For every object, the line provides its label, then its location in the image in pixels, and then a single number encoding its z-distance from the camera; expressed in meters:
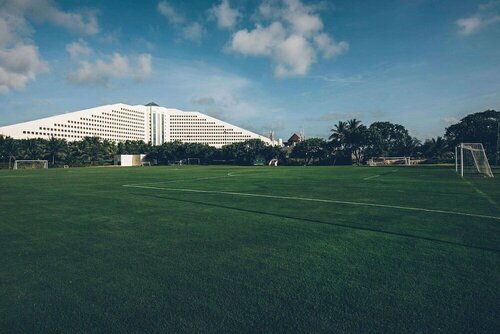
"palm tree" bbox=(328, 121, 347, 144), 68.25
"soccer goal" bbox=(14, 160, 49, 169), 61.22
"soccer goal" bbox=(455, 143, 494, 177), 23.59
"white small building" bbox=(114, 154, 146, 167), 83.04
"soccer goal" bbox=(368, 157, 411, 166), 64.51
